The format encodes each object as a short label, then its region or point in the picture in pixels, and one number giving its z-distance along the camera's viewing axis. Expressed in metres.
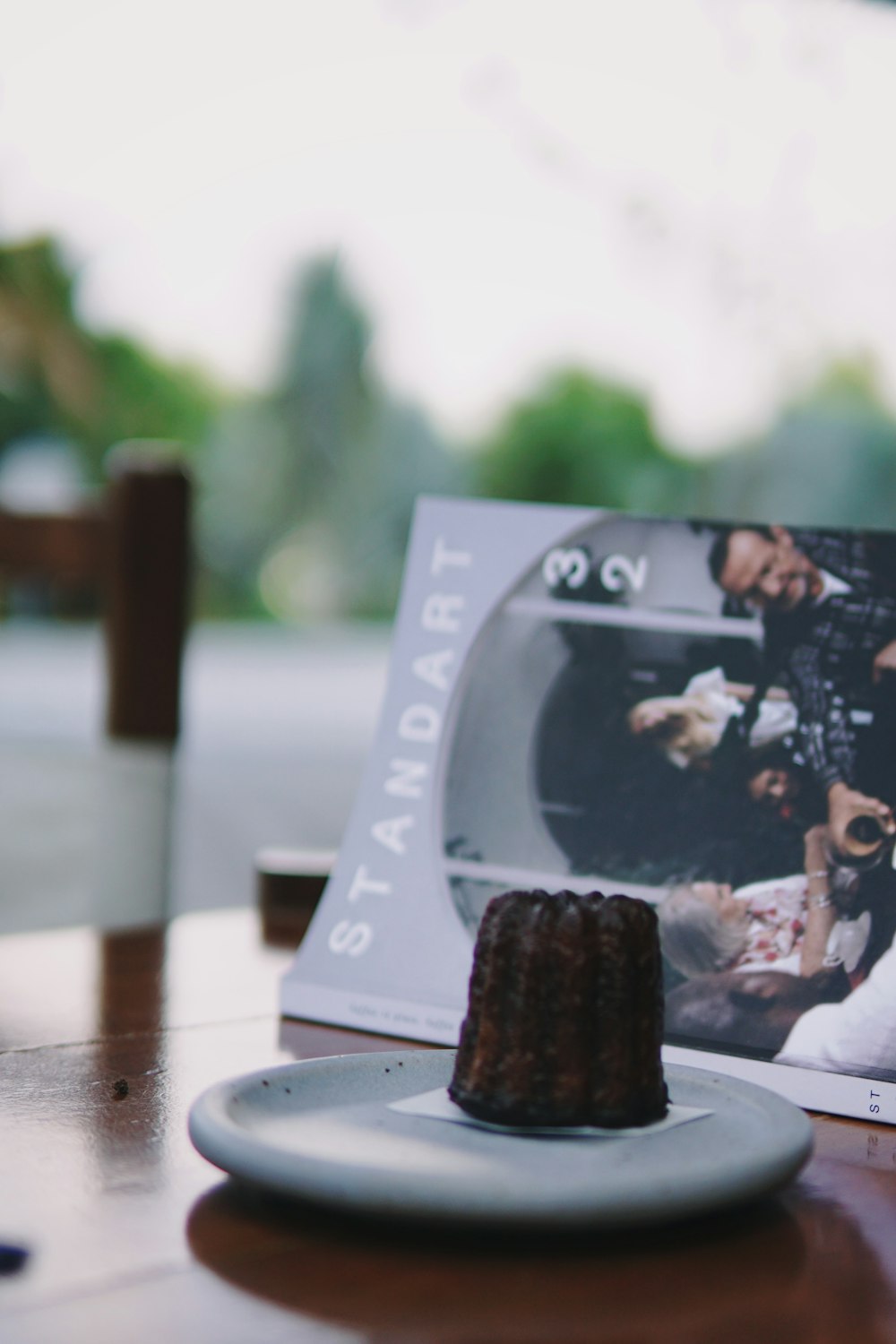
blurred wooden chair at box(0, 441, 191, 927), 1.65
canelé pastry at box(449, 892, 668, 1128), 0.53
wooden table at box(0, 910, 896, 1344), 0.43
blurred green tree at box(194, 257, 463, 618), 11.95
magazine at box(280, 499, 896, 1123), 0.69
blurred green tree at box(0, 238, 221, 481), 10.45
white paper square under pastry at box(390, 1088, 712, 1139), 0.54
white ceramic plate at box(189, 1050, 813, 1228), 0.46
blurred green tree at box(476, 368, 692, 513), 8.33
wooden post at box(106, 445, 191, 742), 1.78
